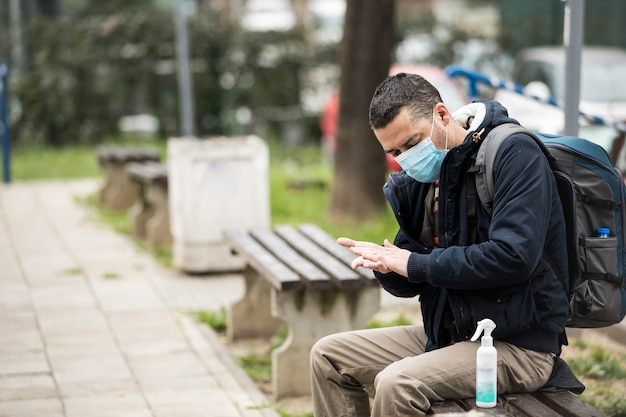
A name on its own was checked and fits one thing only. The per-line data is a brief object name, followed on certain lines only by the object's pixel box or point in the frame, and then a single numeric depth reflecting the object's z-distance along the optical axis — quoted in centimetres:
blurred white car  1989
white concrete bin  1387
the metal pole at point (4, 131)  2368
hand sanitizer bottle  594
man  596
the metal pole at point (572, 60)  904
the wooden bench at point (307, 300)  907
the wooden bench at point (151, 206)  1595
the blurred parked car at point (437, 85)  2418
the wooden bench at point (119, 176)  1919
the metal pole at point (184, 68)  1950
